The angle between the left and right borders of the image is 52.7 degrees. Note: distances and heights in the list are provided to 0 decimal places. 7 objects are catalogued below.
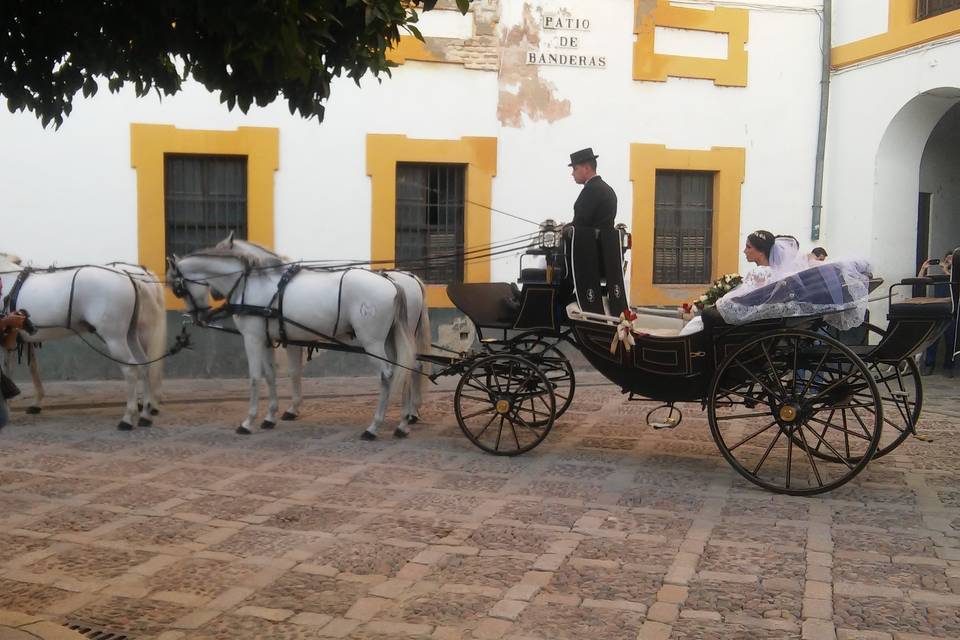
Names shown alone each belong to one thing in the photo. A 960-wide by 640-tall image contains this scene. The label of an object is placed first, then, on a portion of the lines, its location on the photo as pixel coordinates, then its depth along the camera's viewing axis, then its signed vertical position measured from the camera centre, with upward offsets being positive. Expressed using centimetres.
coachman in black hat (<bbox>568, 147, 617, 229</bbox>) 720 +22
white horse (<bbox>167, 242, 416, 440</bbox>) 802 -64
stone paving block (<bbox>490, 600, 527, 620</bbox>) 416 -163
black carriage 604 -83
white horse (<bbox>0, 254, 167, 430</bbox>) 849 -70
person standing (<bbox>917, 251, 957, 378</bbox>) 1236 -138
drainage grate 392 -165
